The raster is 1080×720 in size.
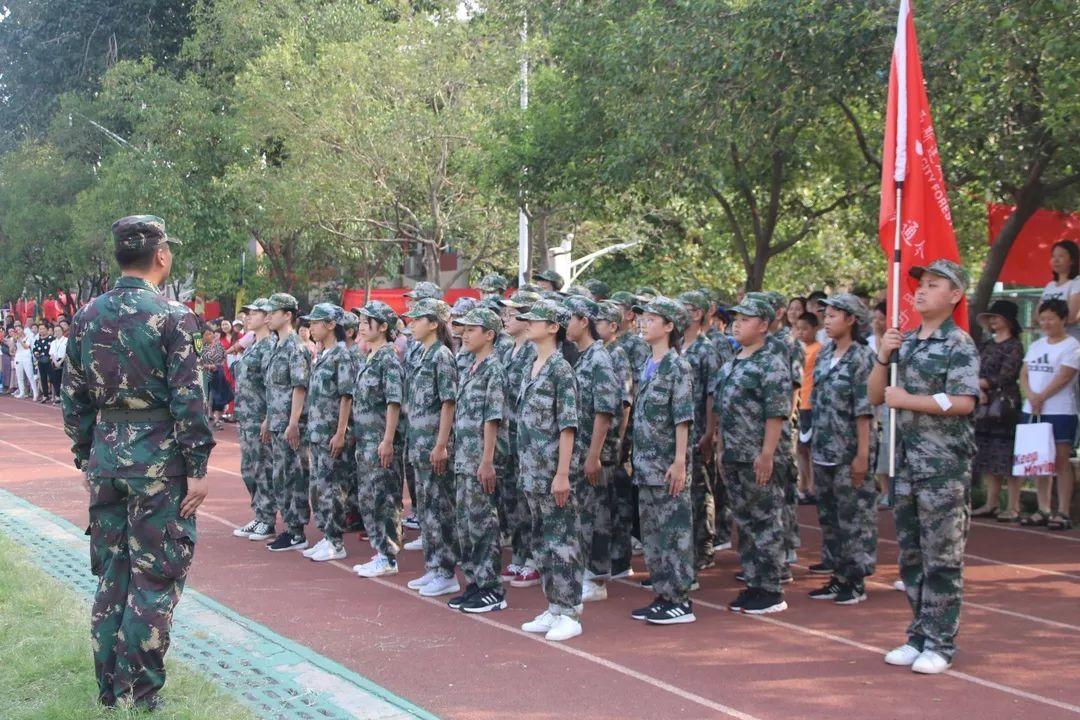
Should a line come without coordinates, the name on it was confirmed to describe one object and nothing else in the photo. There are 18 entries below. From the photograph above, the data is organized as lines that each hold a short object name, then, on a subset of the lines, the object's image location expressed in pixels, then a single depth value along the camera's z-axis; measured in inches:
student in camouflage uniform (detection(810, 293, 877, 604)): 309.1
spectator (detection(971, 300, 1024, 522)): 428.1
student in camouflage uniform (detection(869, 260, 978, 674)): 241.6
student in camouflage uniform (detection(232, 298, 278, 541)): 411.2
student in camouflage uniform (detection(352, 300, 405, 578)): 350.3
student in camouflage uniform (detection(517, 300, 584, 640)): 278.4
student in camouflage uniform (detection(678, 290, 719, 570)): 350.9
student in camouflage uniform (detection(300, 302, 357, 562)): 367.9
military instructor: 213.9
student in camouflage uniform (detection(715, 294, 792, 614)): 296.7
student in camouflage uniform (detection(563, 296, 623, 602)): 294.7
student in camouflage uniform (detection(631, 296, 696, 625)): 283.7
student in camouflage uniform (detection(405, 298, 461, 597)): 326.6
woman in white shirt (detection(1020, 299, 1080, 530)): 400.8
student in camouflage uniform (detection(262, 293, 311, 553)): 387.2
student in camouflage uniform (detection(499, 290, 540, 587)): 333.1
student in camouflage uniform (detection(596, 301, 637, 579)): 330.3
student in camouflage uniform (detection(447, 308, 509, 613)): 303.1
